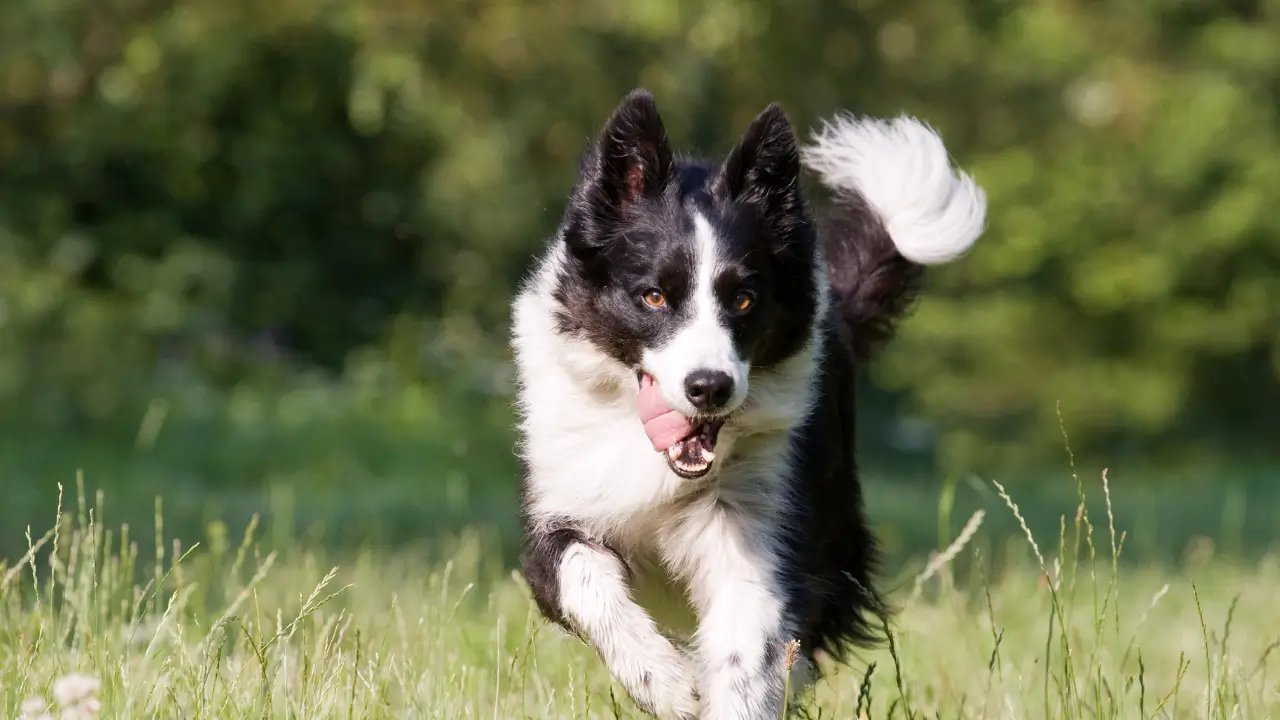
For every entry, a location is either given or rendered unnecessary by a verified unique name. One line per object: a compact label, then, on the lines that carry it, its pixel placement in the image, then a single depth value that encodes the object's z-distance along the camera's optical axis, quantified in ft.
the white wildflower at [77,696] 18.83
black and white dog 25.66
